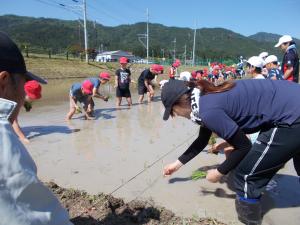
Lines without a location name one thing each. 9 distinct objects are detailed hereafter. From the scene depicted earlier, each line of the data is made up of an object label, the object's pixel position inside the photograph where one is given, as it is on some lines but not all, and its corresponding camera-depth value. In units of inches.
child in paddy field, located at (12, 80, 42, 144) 142.1
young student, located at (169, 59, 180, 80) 366.1
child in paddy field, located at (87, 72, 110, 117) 231.9
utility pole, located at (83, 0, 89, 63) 921.4
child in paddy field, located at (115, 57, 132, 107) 289.9
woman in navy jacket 73.9
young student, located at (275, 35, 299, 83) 173.4
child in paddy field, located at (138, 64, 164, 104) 314.7
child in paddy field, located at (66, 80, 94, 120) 221.2
